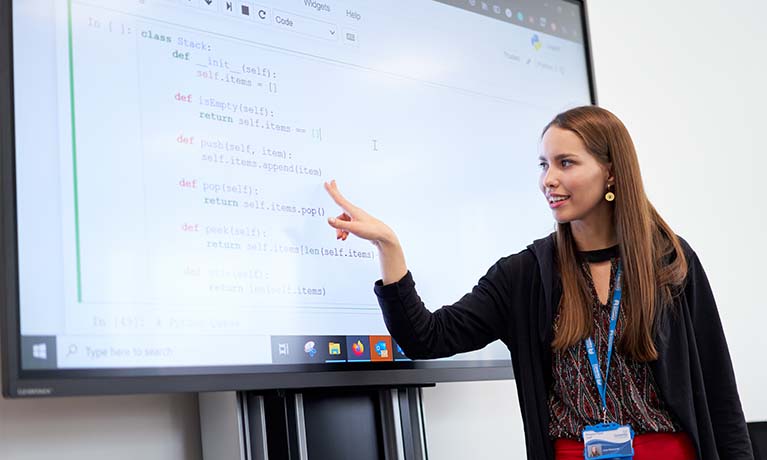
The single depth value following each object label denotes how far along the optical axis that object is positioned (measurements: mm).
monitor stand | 2858
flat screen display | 2662
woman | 2800
